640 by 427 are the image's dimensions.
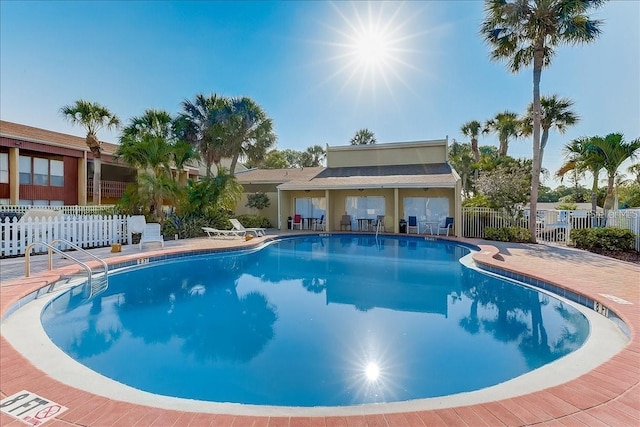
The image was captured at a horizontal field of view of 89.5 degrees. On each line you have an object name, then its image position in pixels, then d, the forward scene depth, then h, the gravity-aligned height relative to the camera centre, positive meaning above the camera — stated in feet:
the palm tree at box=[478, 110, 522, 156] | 90.74 +25.17
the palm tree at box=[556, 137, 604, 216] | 50.87 +9.29
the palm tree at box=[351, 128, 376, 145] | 124.26 +30.80
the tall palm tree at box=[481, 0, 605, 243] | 46.60 +27.87
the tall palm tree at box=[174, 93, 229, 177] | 69.31 +20.81
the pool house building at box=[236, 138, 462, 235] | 62.95 +5.32
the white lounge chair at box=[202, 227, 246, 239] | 54.65 -2.77
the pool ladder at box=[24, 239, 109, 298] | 24.15 -4.98
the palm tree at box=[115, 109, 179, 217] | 49.21 +8.65
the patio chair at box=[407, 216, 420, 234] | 64.29 -1.41
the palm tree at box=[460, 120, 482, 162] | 106.01 +27.75
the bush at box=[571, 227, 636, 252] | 39.70 -3.17
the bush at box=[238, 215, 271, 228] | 73.51 -0.86
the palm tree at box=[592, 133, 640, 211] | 48.11 +9.75
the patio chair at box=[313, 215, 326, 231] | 72.13 -1.64
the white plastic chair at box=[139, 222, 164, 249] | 42.01 -2.04
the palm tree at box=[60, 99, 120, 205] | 65.67 +20.55
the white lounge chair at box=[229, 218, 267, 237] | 57.25 -1.95
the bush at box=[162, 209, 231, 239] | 53.57 -0.90
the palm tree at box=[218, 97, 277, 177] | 68.59 +19.38
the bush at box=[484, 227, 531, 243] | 52.03 -3.09
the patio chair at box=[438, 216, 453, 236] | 60.43 -1.39
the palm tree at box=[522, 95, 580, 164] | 61.87 +19.32
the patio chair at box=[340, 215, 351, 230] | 70.79 -0.99
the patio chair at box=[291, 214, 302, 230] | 72.38 -1.14
